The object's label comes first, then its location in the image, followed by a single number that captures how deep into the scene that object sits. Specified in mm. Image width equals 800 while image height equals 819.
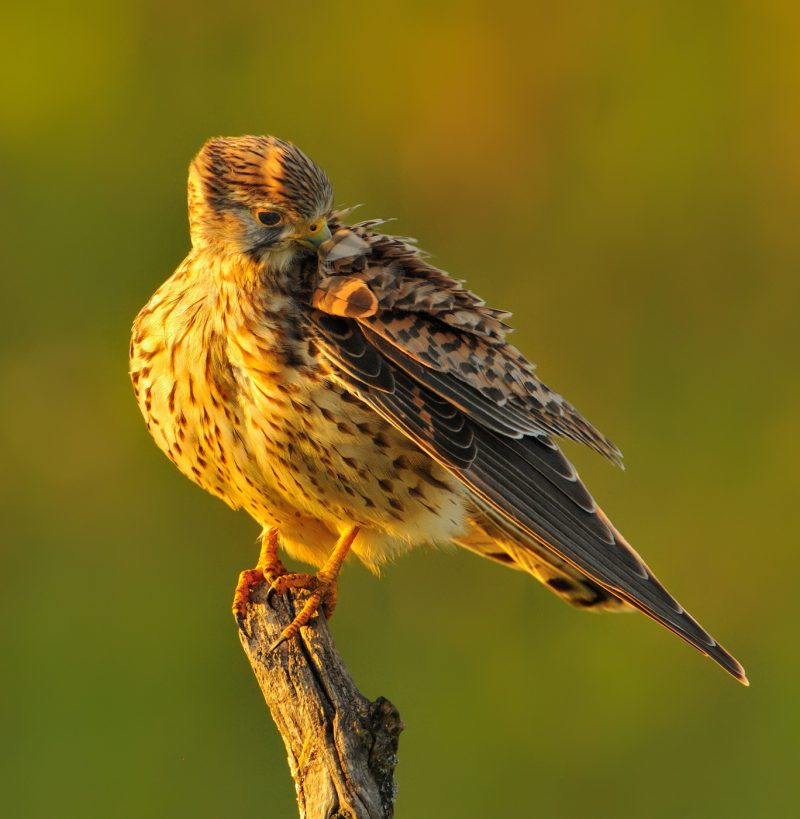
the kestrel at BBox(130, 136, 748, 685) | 8586
